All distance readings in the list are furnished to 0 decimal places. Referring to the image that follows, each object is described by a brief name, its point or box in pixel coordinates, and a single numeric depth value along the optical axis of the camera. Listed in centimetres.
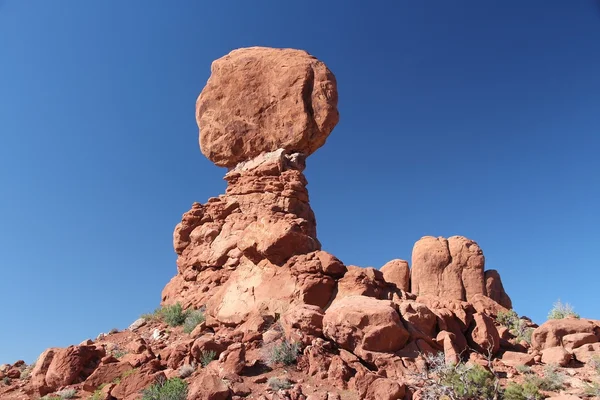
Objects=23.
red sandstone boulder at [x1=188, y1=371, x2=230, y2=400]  934
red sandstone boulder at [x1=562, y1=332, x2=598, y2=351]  1239
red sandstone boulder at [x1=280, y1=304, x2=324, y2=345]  1162
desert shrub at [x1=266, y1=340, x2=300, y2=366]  1120
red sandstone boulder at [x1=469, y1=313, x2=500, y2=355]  1241
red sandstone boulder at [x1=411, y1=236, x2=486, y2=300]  2052
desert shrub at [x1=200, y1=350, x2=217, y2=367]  1155
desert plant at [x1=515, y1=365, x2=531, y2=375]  1098
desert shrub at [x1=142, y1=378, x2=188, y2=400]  971
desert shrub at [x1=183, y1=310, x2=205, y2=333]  1591
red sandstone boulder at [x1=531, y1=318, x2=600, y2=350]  1286
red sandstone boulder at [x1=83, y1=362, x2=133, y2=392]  1161
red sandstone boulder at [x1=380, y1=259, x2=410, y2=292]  2186
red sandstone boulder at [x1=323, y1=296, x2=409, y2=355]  1103
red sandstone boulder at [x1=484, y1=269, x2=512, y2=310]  2047
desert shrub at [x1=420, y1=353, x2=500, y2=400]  933
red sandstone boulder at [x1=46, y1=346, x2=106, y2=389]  1230
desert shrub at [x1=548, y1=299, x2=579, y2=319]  1788
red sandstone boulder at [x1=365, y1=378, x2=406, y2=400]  923
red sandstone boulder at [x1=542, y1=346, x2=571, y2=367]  1157
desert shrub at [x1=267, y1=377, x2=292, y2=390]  1011
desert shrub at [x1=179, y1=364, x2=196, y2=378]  1118
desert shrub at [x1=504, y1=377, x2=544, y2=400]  939
